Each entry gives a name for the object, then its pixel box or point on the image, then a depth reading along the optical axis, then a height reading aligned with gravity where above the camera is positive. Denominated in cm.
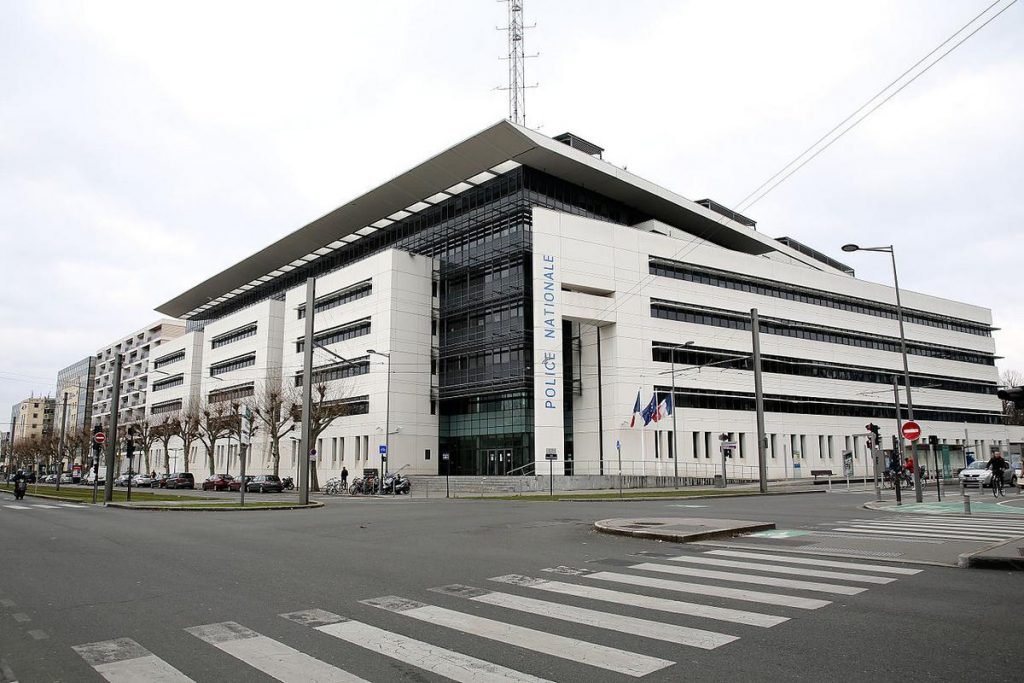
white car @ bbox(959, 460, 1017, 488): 3733 -180
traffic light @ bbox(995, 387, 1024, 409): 978 +67
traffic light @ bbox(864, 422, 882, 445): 3122 +58
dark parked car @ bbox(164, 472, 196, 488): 6219 -271
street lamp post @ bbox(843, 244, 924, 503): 2466 +284
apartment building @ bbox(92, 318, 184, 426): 10725 +1332
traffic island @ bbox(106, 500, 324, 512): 2648 -217
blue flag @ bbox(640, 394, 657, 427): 4268 +206
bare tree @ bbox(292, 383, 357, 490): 4825 +255
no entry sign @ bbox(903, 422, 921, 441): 2336 +42
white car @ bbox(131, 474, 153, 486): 6775 -292
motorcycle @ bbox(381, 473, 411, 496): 4379 -232
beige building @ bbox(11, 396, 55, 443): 17412 +899
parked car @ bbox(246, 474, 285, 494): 4978 -248
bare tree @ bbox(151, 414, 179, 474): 7150 +226
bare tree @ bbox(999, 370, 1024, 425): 8284 +350
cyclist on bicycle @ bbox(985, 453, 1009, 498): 2844 -106
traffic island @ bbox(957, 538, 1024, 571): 989 -165
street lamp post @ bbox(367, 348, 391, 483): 4434 +107
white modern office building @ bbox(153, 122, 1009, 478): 4900 +941
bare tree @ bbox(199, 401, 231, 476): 6256 +260
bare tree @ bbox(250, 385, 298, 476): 5331 +328
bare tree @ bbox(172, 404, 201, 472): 6912 +234
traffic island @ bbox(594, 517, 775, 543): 1397 -176
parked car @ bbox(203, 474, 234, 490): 5588 -262
